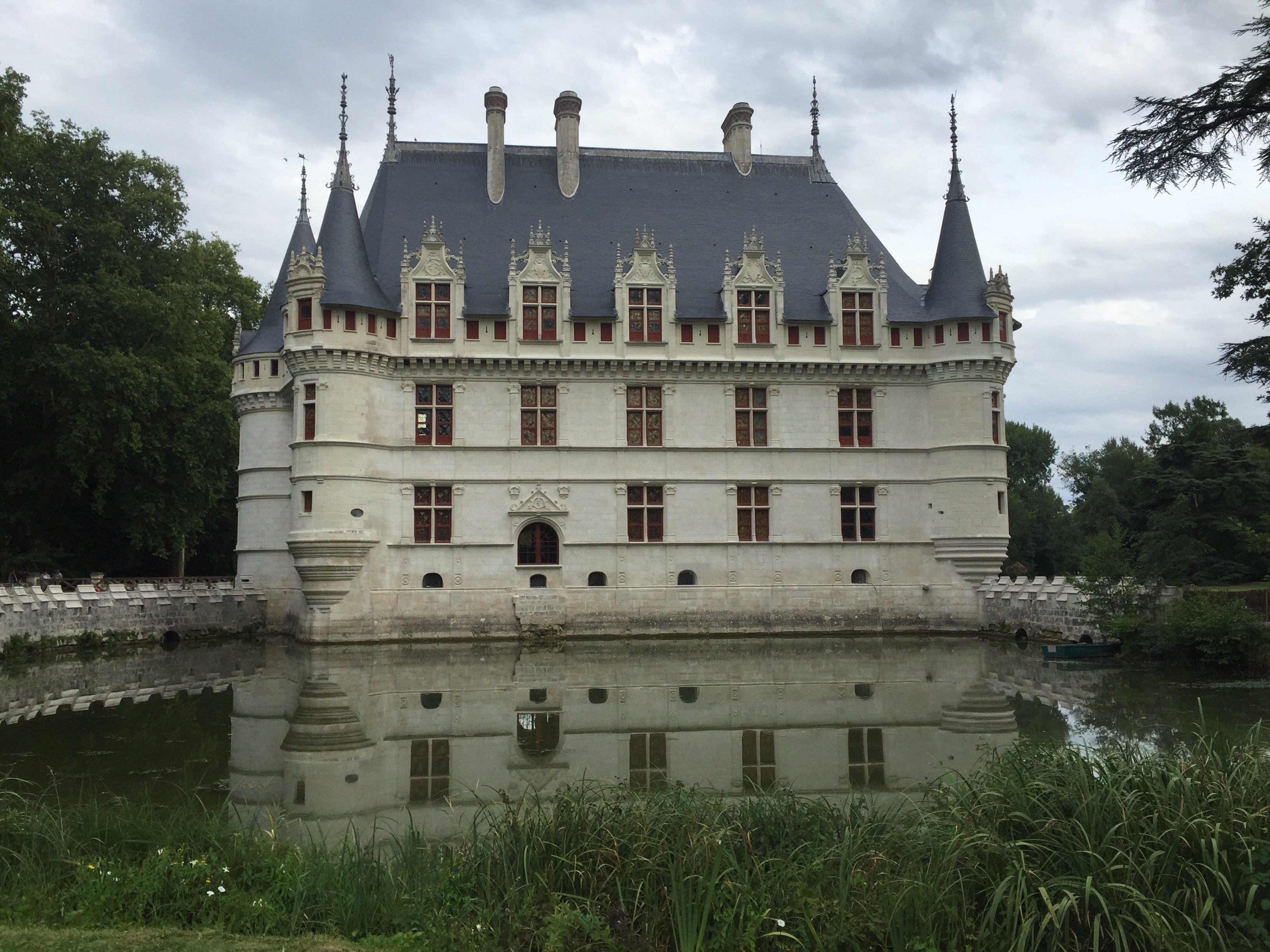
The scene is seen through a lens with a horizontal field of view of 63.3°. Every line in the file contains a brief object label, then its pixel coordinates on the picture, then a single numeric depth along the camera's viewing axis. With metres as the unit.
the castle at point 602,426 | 26.78
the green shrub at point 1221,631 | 18.75
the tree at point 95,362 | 28.89
